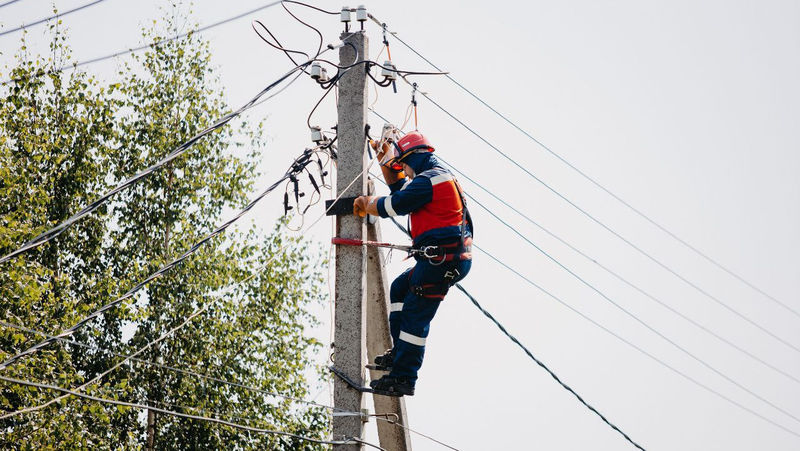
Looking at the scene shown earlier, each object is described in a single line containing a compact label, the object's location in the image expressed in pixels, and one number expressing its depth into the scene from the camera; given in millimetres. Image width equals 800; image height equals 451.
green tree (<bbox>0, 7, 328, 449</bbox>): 28753
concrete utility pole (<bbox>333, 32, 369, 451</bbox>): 14023
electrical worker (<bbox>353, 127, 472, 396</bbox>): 14320
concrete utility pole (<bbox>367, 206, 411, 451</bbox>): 14766
